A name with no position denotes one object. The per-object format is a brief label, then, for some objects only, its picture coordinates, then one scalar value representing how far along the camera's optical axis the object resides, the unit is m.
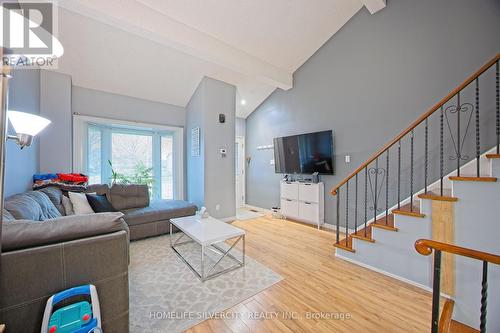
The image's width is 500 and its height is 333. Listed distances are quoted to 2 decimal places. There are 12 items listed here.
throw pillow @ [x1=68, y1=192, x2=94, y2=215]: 2.62
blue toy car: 1.03
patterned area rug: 1.63
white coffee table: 2.19
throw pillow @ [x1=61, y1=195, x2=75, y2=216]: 2.58
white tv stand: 3.97
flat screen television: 3.83
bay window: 3.96
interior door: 6.03
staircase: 1.69
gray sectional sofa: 1.05
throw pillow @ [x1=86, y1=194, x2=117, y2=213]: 2.73
